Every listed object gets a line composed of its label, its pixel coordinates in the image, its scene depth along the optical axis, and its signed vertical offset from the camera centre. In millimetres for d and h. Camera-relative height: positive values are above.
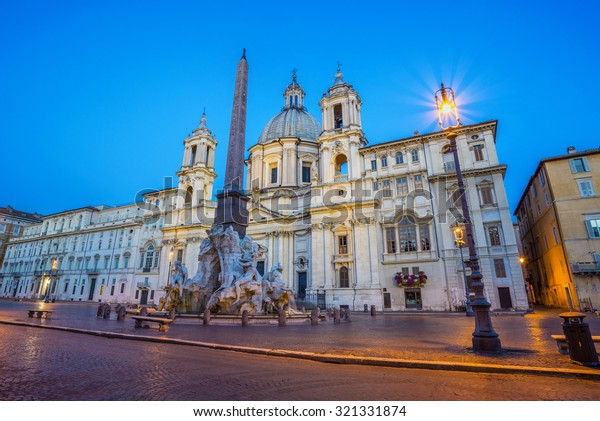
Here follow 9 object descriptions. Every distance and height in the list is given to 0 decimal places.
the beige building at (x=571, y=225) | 24656 +6389
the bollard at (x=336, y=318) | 15828 -860
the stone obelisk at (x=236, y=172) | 18000 +7686
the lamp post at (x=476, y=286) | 6762 +346
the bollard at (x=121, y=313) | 15169 -577
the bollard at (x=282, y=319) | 13750 -785
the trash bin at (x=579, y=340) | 5211 -669
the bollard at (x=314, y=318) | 14922 -809
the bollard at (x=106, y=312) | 15914 -558
